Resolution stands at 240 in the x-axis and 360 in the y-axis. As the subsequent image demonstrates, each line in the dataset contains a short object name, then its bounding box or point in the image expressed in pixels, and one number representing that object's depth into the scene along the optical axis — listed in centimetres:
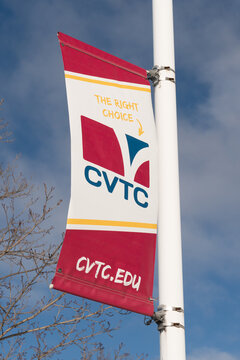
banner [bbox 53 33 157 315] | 326
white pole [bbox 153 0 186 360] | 344
